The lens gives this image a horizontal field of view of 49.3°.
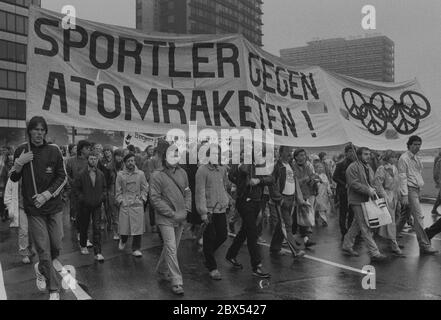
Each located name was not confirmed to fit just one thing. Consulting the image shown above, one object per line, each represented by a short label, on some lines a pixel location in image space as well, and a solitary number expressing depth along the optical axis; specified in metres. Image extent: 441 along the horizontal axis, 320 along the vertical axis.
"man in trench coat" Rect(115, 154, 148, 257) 7.84
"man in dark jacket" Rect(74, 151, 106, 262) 7.51
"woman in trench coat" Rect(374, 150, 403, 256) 7.91
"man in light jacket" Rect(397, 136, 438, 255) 7.85
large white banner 5.10
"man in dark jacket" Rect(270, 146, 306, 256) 7.77
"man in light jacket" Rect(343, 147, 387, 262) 7.40
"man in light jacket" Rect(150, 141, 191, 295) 5.79
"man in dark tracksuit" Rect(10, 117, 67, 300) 5.09
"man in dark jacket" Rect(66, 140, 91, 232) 8.32
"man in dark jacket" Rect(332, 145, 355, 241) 9.04
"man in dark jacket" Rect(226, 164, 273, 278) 6.49
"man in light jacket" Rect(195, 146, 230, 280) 6.40
